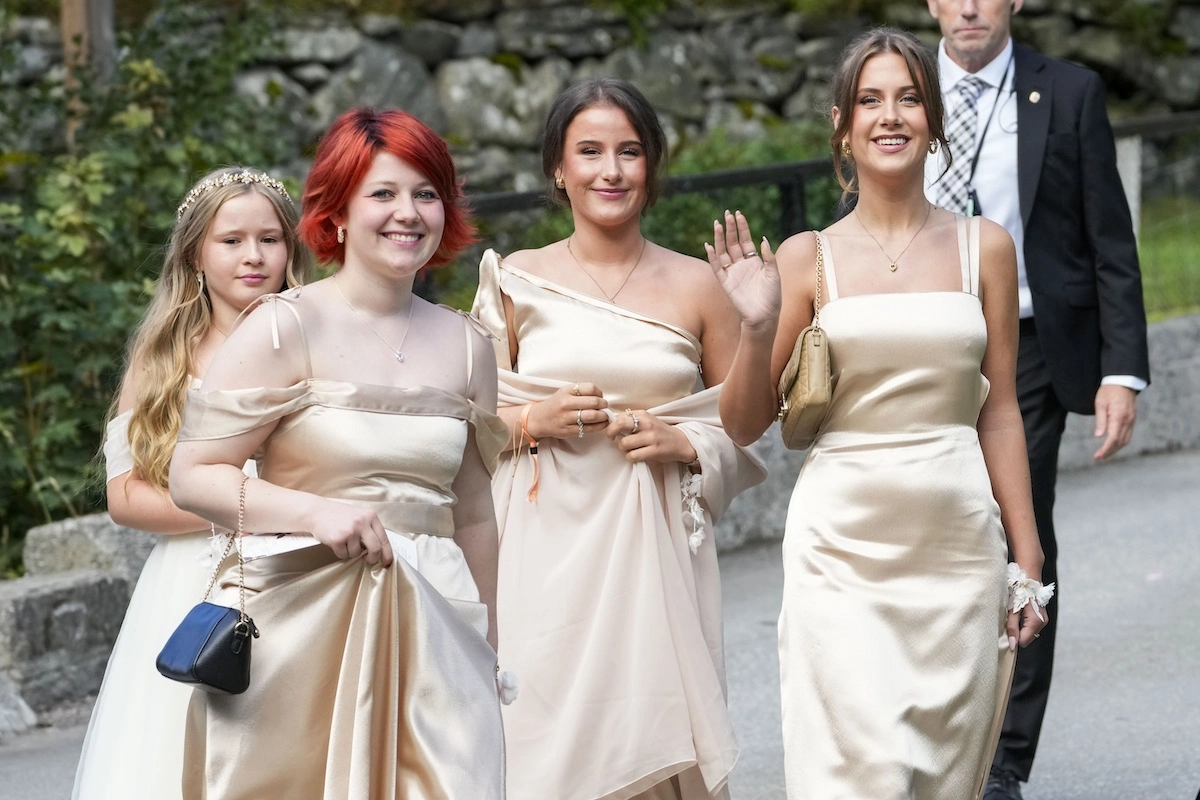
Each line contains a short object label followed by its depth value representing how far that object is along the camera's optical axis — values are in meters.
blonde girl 6.98
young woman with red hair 5.52
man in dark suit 8.63
